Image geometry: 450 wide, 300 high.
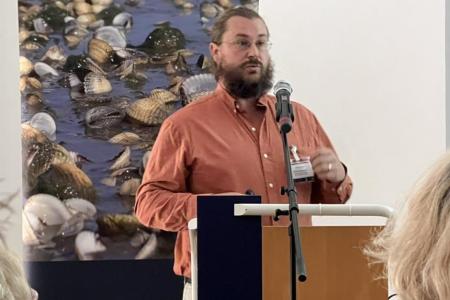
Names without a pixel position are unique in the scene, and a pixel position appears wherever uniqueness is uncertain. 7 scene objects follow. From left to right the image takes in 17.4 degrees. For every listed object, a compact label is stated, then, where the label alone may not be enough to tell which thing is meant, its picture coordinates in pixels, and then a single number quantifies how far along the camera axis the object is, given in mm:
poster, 6325
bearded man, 4731
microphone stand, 3321
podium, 3702
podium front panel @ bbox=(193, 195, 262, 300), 3705
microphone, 3810
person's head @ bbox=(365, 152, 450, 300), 1839
